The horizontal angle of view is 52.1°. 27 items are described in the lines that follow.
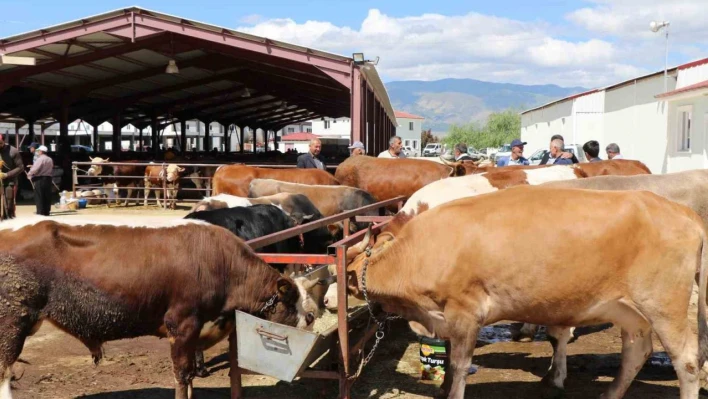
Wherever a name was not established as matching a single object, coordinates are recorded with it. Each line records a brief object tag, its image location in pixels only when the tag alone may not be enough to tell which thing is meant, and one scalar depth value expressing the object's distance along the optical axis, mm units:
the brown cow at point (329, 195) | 10023
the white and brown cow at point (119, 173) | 22016
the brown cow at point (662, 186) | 7332
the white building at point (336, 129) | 87194
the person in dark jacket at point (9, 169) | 14080
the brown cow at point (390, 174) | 11055
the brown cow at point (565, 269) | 4793
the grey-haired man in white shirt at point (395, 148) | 12789
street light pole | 24922
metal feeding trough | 4898
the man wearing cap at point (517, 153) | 12955
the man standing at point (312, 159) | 13242
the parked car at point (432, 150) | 75450
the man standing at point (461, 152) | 13109
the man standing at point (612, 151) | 11430
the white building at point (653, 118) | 20906
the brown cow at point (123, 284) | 4699
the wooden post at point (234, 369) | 5262
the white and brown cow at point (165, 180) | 20531
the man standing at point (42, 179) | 16000
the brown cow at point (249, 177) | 11789
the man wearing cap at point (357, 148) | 13846
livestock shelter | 16344
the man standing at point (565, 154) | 11375
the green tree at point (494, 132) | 99625
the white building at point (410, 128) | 121875
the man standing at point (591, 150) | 11109
